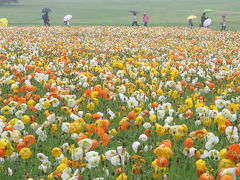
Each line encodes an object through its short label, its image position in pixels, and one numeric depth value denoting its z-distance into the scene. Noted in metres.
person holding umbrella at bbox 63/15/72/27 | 36.94
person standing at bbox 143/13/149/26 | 40.06
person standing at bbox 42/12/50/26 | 39.91
